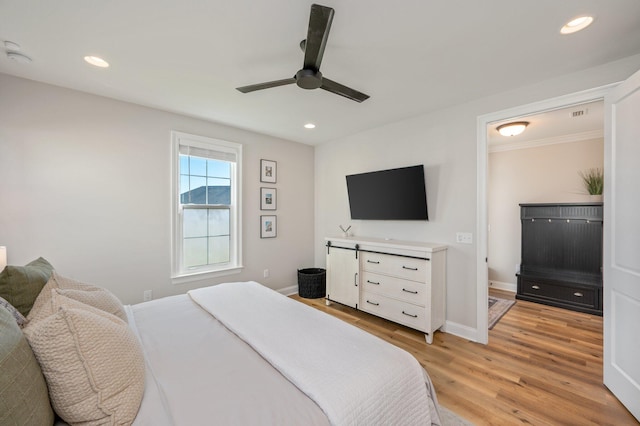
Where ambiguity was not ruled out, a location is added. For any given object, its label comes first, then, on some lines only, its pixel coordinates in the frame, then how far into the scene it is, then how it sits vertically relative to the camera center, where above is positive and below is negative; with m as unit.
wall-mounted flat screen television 3.15 +0.24
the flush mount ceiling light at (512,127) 3.26 +1.09
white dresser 2.72 -0.77
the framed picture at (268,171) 3.95 +0.64
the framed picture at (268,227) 3.96 -0.23
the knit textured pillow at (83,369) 0.81 -0.52
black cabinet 3.39 -0.59
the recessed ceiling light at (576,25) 1.63 +1.22
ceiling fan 1.33 +0.97
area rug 3.20 -1.30
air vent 2.97 +1.18
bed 0.90 -0.70
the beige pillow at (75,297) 0.97 -0.39
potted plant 3.48 +0.44
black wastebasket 4.00 -1.12
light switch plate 2.80 -0.26
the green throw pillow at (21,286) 1.12 -0.34
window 3.22 +0.07
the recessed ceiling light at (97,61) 2.05 +1.20
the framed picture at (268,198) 3.96 +0.22
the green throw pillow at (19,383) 0.63 -0.46
